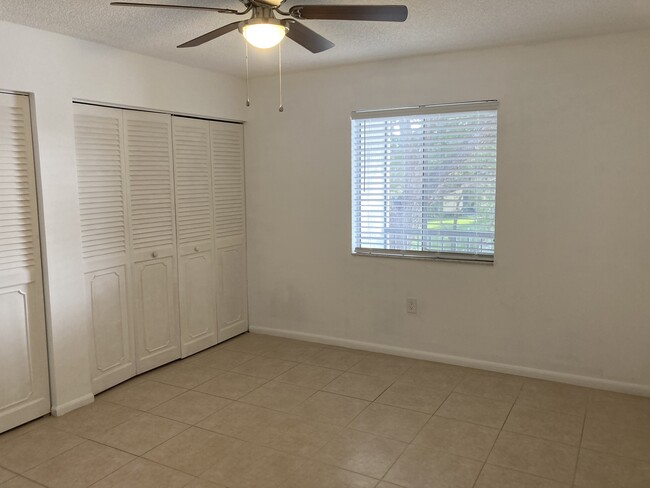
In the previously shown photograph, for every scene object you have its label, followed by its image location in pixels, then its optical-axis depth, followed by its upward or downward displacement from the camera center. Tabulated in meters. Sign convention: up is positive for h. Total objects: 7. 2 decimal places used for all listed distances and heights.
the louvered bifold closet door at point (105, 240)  3.29 -0.31
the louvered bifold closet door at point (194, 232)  3.99 -0.32
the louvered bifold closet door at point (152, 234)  3.63 -0.31
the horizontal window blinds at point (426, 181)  3.69 +0.06
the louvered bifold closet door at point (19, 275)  2.88 -0.47
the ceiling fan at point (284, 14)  2.22 +0.75
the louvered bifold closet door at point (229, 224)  4.34 -0.29
